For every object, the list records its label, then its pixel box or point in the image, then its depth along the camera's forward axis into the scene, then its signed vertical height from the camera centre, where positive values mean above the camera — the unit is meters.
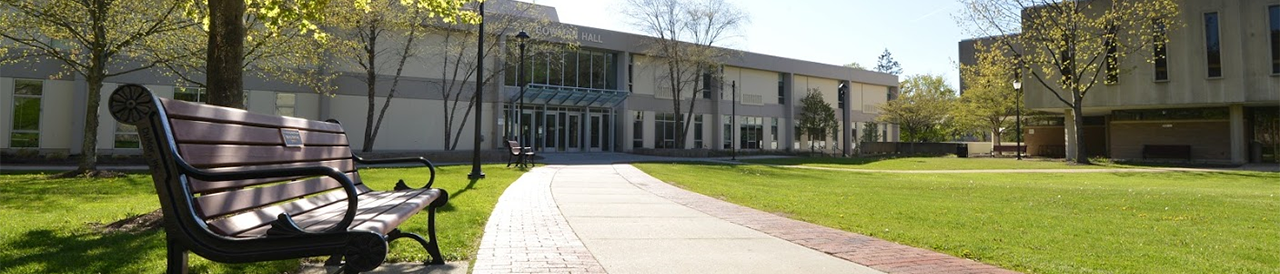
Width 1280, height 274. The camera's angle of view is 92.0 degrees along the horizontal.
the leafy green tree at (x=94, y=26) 13.62 +2.76
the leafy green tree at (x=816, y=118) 45.53 +2.54
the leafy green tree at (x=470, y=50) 28.52 +4.75
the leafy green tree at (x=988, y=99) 32.89 +3.93
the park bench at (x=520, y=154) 19.34 -0.15
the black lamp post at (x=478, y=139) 14.19 +0.23
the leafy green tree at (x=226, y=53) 5.67 +0.86
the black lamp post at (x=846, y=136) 48.39 +1.28
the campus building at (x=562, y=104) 24.08 +2.34
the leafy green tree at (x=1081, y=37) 28.23 +5.65
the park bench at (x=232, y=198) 2.38 -0.23
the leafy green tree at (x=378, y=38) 21.03 +4.51
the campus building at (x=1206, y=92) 28.02 +3.05
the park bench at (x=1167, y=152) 31.94 +0.17
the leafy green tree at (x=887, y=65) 105.31 +14.98
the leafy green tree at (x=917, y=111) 46.41 +3.20
